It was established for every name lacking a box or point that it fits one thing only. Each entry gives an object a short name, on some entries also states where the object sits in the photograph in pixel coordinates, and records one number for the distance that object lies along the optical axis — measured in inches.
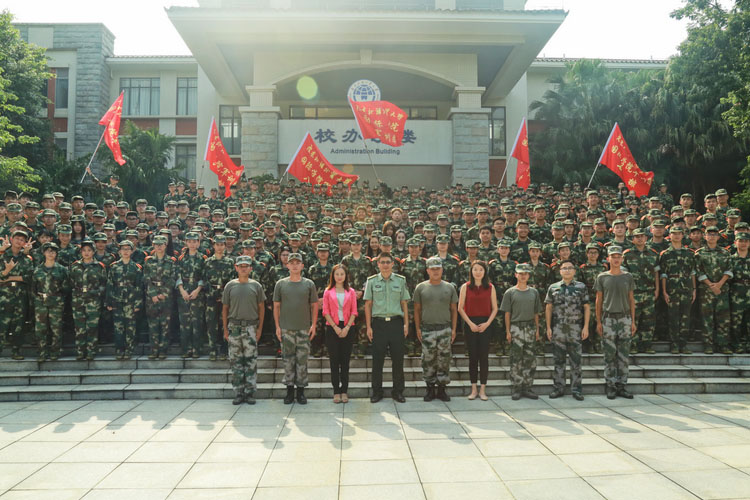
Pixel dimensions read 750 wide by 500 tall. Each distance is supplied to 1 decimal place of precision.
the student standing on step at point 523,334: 248.8
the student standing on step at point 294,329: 241.6
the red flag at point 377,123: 545.0
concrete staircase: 252.4
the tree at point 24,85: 788.0
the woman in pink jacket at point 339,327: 241.9
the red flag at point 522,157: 572.4
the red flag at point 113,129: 486.3
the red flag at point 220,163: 542.0
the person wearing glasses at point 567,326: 249.6
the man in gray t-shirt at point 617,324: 249.1
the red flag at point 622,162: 482.0
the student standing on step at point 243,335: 240.8
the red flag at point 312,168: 556.7
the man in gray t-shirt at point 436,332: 246.2
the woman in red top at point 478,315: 250.1
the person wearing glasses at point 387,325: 244.7
